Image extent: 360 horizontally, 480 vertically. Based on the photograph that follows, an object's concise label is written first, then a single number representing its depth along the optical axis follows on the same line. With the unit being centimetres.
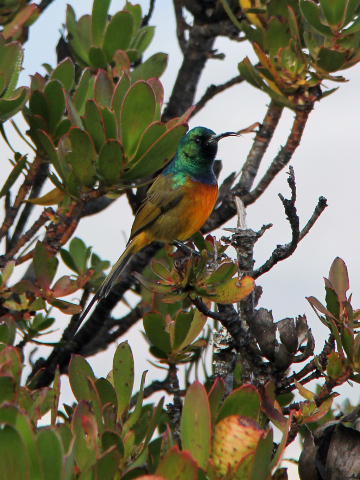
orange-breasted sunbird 702
